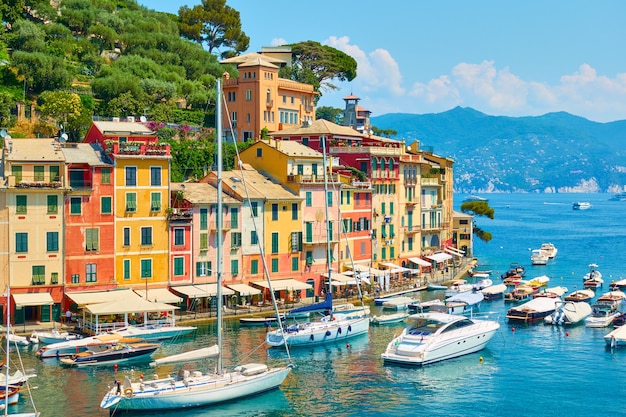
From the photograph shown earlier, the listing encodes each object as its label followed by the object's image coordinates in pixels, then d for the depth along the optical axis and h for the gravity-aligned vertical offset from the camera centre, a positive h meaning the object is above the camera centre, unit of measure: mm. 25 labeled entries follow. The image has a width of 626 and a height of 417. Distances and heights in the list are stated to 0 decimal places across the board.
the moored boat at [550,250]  131875 -5685
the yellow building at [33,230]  65812 -897
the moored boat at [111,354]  56656 -8625
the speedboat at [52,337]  60875 -7946
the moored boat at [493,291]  88562 -7791
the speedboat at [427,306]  74938 -7817
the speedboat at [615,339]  66125 -9325
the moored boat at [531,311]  76438 -8418
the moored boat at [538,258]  124688 -6486
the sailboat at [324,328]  64062 -8233
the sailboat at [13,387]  47125 -8917
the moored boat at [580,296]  86938 -8170
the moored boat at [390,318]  73750 -8534
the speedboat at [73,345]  58094 -8167
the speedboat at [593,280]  98938 -7629
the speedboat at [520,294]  88250 -8068
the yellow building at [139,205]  69875 +900
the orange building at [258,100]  107500 +13772
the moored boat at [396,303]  79125 -7828
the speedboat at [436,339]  59656 -8567
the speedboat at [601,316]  74062 -8730
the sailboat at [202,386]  47156 -9093
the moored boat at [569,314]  74875 -8561
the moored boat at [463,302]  76800 -7723
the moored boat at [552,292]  86500 -7848
